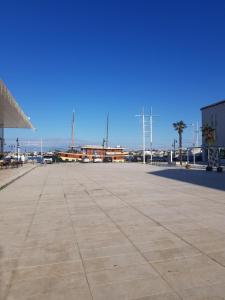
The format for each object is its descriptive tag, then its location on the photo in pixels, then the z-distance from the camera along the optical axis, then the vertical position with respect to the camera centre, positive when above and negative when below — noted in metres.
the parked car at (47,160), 42.07 -1.30
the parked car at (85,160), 47.62 -1.34
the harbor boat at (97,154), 51.84 -0.10
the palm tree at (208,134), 40.54 +3.49
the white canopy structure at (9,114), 15.86 +3.83
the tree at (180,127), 45.53 +5.27
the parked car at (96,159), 47.51 -1.25
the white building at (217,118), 50.33 +8.21
